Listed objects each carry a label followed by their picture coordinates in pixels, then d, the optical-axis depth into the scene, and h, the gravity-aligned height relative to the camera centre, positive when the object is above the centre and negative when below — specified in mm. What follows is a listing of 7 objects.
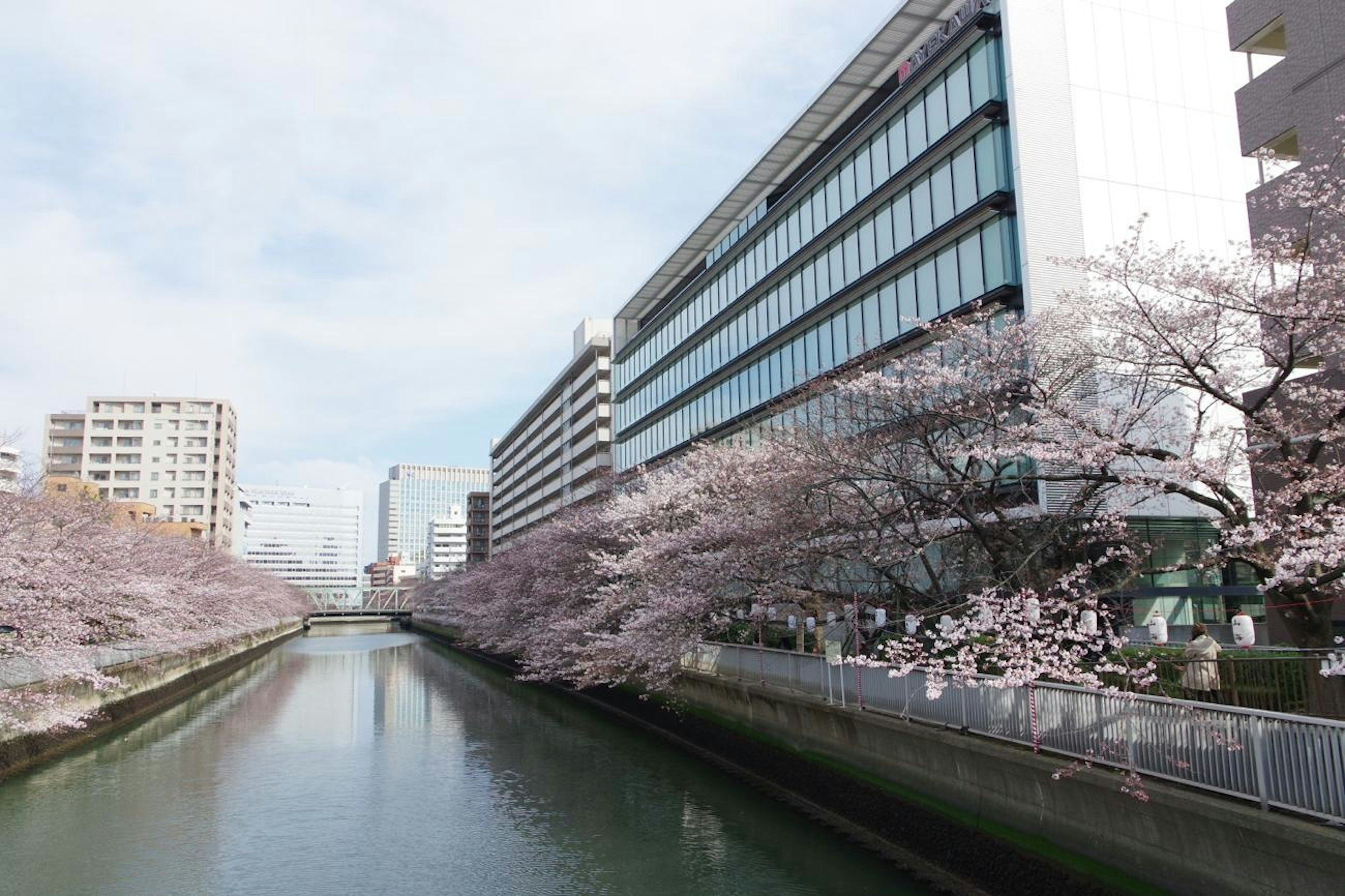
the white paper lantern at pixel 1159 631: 18609 -1011
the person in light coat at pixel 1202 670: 12086 -1166
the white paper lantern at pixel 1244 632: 13242 -747
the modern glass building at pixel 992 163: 29656 +14405
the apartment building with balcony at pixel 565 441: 83562 +15771
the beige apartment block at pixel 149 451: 118500 +19026
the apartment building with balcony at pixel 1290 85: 19703 +10836
